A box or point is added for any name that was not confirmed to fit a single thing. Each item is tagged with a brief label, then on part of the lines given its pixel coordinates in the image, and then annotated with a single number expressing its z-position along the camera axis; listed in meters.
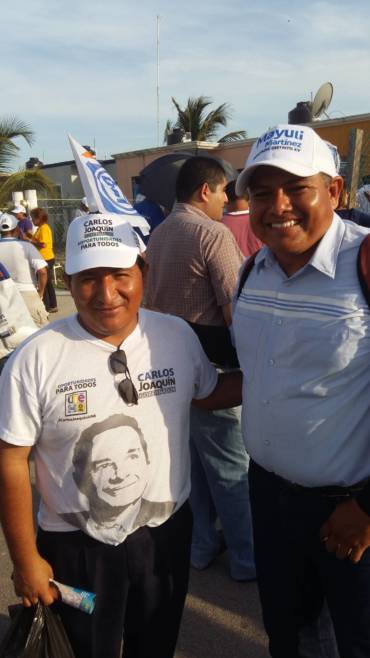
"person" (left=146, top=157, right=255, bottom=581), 2.67
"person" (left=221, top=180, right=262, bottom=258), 3.76
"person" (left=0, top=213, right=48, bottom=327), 5.75
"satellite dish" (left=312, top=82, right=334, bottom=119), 9.05
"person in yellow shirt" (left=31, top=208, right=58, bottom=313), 10.61
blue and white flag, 2.79
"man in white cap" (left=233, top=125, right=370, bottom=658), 1.58
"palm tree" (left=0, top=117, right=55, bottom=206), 16.23
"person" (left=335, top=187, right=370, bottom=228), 2.75
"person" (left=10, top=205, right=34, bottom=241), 10.51
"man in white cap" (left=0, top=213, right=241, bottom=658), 1.67
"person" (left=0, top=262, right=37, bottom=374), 3.57
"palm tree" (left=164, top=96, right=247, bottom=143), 24.36
